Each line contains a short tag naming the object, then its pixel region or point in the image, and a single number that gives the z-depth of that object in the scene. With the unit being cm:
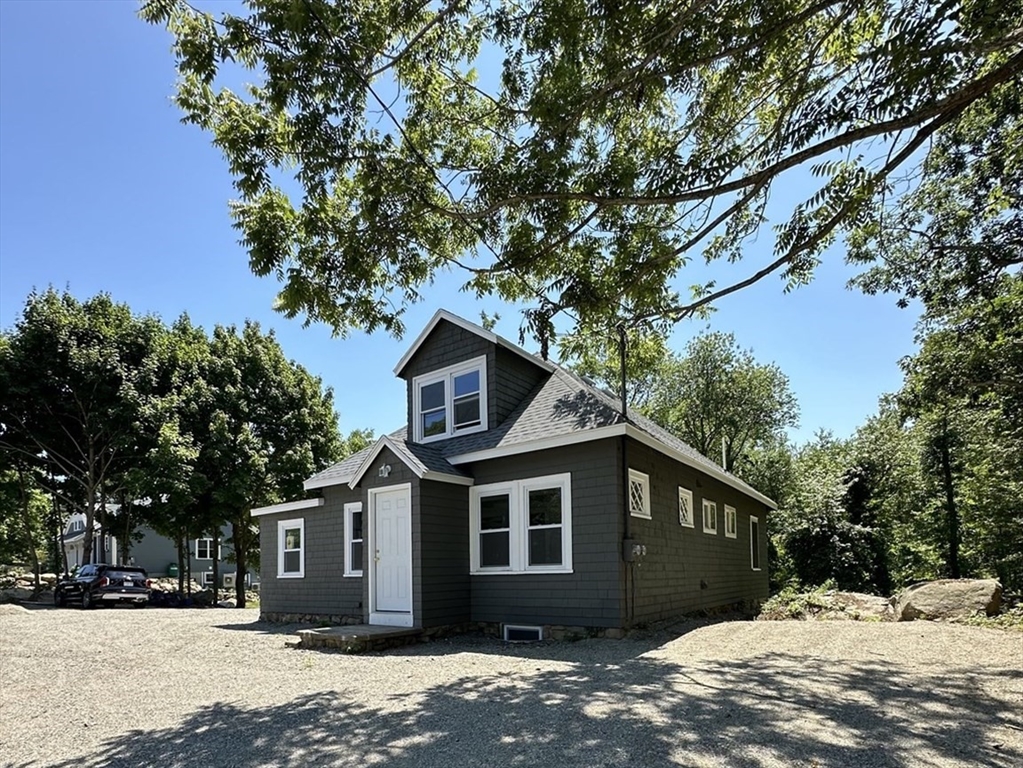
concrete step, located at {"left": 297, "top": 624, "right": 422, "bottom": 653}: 949
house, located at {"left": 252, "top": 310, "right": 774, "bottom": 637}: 1026
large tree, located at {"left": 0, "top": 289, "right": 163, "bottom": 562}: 2161
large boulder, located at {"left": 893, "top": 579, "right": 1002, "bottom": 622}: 1112
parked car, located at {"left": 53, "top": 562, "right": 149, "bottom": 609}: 1998
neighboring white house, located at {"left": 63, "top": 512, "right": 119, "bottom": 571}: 3728
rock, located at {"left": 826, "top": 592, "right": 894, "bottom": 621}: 1262
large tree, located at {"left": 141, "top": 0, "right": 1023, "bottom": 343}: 573
